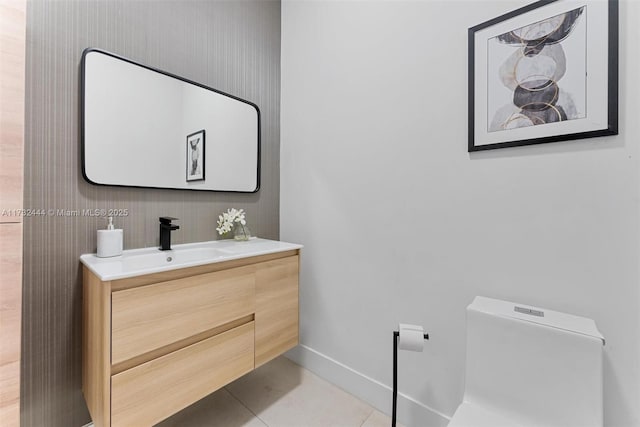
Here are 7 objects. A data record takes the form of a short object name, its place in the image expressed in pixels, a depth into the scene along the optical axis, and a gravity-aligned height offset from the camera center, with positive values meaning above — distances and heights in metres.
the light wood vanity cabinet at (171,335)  1.01 -0.52
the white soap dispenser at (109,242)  1.29 -0.15
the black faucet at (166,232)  1.47 -0.11
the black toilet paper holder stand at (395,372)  1.17 -0.66
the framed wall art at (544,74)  1.00 +0.55
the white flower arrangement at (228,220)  1.77 -0.06
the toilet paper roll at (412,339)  1.15 -0.51
